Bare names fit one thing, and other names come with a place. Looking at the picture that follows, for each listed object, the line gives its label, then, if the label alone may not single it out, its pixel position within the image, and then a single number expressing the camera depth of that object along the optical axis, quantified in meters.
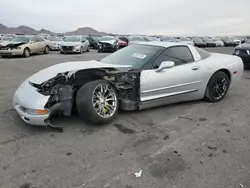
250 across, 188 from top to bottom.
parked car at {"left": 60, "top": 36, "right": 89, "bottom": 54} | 14.88
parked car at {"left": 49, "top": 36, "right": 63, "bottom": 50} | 17.52
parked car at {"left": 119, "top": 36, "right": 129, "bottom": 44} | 20.68
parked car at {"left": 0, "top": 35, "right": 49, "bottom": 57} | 11.89
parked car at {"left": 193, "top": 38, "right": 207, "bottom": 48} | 27.86
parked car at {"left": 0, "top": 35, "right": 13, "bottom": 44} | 15.90
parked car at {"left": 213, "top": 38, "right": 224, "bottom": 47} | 31.26
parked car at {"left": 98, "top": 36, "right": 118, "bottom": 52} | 17.41
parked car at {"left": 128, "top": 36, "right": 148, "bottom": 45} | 18.78
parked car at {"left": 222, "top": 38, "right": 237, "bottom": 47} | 33.27
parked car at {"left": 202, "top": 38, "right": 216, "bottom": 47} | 29.33
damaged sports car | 3.00
